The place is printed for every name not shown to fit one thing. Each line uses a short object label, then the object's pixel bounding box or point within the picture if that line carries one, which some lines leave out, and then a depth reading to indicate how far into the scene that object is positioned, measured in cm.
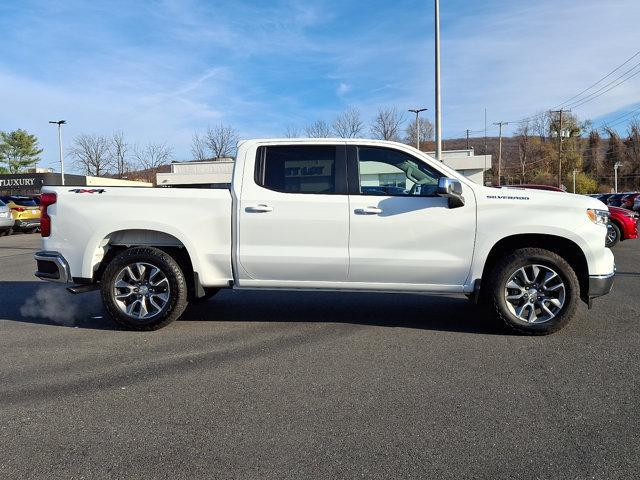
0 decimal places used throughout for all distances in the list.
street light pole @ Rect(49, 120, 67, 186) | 4816
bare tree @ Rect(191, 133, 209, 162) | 5722
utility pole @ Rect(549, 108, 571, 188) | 6060
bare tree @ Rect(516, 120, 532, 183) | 9231
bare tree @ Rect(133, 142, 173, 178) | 6308
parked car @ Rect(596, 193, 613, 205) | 3215
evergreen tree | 8075
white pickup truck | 528
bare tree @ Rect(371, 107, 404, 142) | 4581
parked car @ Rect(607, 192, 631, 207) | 3203
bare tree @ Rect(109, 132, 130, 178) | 6119
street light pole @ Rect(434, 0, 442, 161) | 1878
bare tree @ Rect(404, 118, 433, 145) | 5975
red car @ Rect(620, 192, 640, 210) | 3204
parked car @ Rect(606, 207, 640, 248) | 1423
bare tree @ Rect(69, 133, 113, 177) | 6144
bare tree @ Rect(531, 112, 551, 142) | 9334
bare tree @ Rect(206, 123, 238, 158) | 5653
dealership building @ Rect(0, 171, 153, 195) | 4997
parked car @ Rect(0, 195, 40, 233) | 2275
